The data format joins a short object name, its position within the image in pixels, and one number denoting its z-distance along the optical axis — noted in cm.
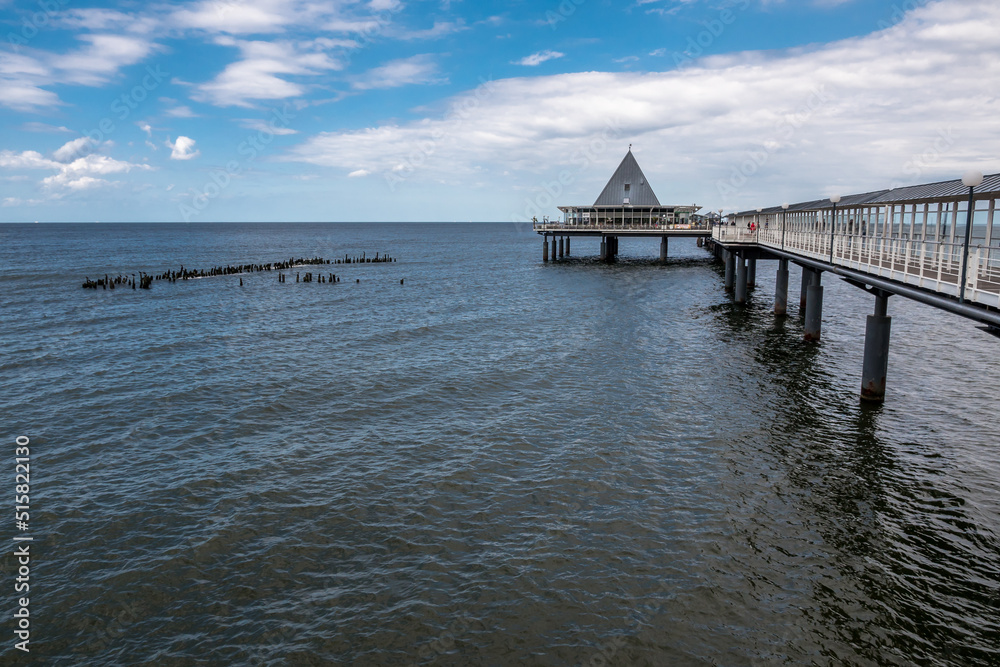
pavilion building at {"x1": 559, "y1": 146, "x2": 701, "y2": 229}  7962
